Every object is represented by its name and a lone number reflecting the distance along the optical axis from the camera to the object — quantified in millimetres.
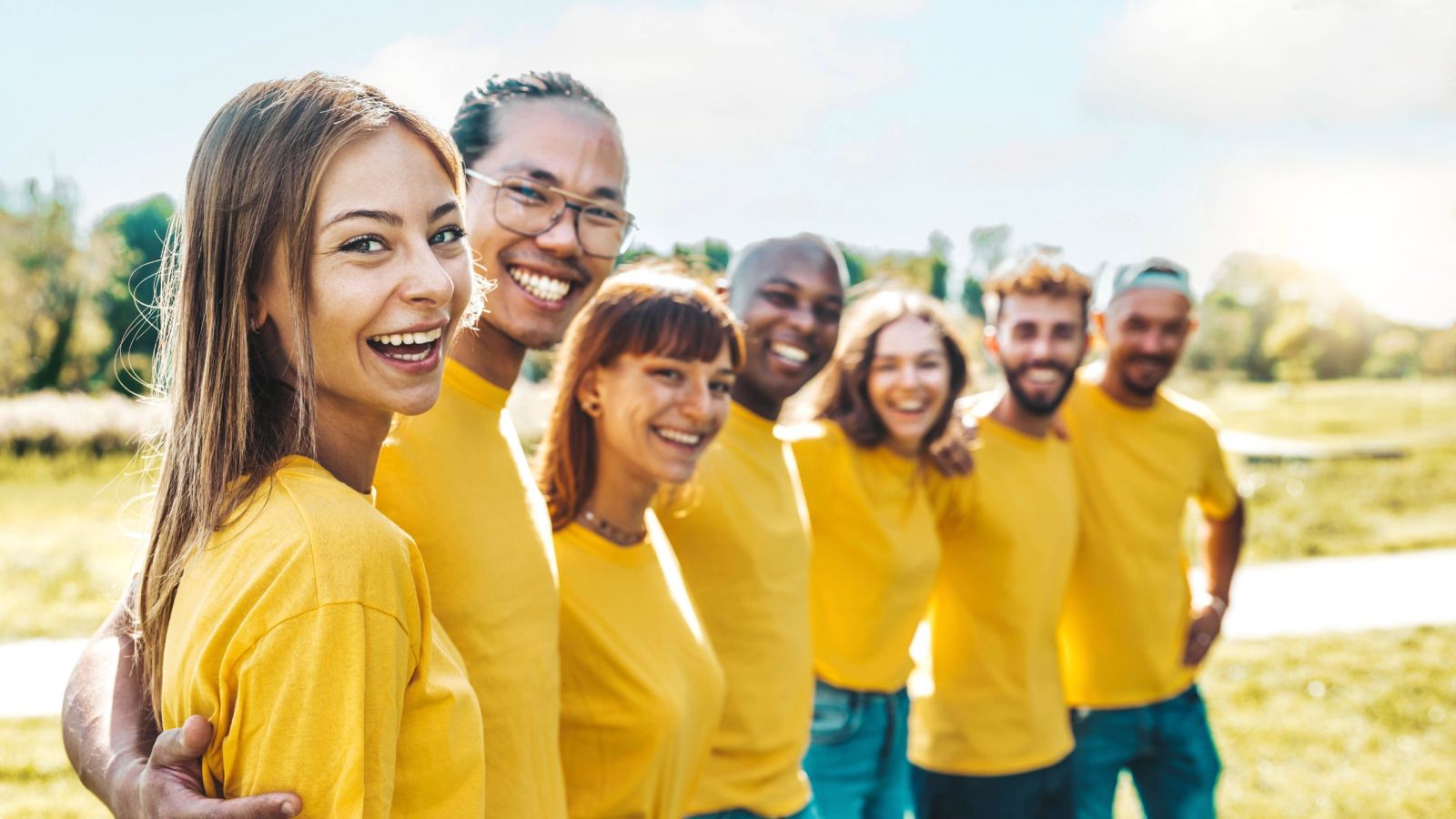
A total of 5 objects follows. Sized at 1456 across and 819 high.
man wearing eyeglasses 1593
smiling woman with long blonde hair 1261
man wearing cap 3893
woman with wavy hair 3211
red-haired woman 2156
